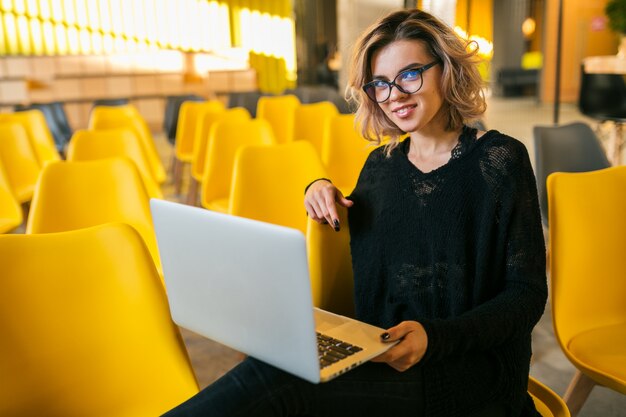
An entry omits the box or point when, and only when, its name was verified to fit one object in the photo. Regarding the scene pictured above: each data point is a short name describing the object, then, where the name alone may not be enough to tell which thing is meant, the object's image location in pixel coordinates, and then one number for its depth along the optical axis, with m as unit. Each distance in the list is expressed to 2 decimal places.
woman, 1.15
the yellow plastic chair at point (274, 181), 2.59
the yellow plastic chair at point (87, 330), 1.36
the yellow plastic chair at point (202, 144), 4.37
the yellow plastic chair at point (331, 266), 1.61
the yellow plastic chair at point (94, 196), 2.39
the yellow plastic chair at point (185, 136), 5.61
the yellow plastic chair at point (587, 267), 1.71
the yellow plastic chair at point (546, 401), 1.42
